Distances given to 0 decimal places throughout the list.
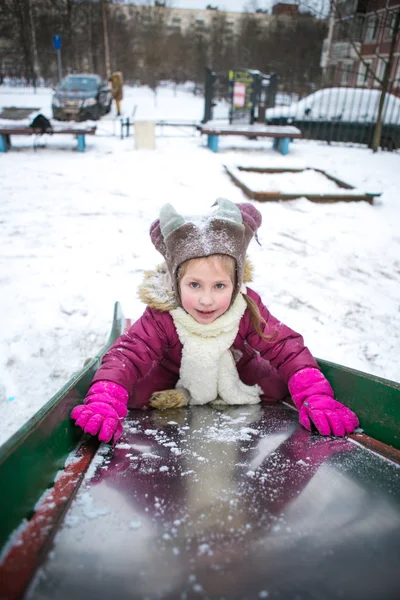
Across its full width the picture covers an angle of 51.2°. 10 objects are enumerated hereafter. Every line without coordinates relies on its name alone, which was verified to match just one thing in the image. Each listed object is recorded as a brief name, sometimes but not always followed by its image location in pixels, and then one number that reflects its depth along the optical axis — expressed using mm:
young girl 1477
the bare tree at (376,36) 9164
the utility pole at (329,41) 22953
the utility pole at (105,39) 15777
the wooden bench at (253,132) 8844
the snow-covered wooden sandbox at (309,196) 5804
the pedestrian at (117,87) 12781
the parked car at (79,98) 11906
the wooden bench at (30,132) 7934
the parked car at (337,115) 10828
